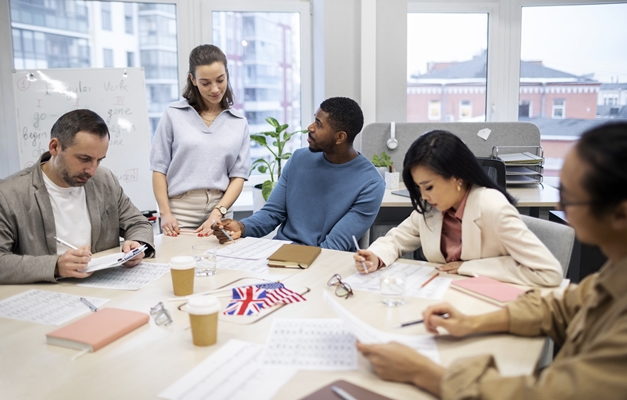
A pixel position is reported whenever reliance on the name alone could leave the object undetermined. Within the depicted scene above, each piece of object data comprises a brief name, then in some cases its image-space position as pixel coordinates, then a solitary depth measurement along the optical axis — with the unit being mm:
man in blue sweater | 2258
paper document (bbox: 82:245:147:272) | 1617
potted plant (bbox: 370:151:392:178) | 3411
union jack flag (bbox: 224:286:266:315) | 1360
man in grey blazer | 1588
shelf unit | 3324
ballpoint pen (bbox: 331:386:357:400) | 935
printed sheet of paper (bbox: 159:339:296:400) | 965
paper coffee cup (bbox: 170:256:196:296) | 1455
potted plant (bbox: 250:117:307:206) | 3494
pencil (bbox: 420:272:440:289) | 1543
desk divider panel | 3586
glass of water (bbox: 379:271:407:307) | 1401
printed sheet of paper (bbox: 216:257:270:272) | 1741
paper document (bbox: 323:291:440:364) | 1092
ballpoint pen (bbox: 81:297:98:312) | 1394
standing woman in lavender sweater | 2398
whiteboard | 3291
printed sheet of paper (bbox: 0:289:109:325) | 1345
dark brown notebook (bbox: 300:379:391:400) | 943
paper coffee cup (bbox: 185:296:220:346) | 1129
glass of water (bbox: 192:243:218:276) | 1686
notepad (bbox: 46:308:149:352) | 1166
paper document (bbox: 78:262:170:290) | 1594
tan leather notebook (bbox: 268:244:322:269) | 1749
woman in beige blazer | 1499
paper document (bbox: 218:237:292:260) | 1904
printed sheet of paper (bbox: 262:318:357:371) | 1079
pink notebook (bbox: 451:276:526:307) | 1396
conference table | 997
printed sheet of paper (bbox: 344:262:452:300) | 1484
